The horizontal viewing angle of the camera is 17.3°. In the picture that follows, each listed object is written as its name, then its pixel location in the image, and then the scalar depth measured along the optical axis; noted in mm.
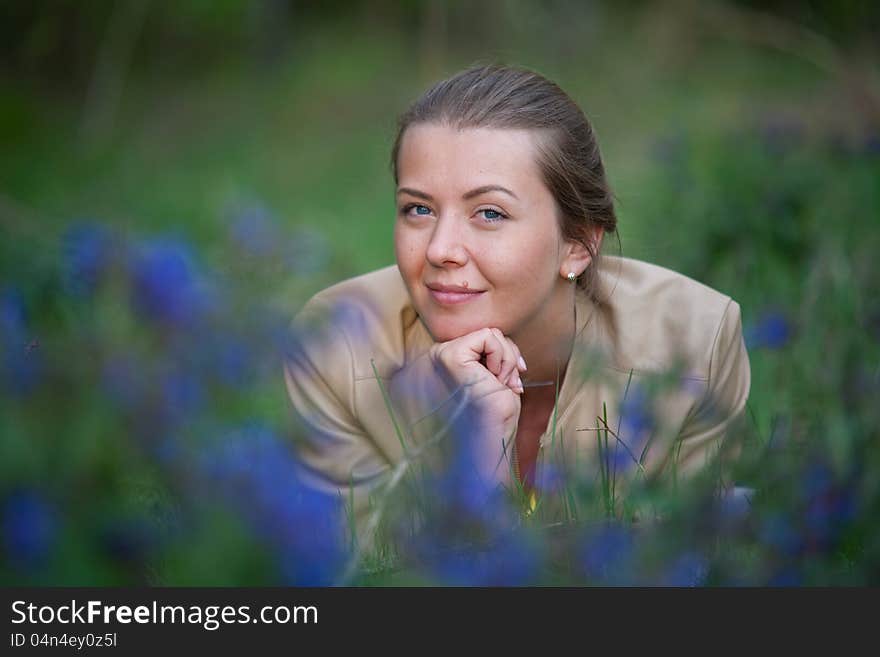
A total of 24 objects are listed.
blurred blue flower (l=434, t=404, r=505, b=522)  1816
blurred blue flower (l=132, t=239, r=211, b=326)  1947
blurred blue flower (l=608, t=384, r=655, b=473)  2144
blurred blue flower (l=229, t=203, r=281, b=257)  2503
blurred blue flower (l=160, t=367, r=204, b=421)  1549
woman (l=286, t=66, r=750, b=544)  2251
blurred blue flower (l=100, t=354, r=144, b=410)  1505
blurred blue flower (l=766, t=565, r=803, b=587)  1876
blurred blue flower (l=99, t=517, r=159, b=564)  1350
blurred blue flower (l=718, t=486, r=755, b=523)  1877
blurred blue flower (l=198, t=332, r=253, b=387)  1852
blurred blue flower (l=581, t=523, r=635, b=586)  1876
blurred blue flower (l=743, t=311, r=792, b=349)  2499
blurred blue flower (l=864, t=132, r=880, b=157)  3490
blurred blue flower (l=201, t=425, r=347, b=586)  1326
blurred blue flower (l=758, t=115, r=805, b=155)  3443
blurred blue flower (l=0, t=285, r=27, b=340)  1836
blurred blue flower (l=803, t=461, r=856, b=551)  1920
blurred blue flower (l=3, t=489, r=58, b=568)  1327
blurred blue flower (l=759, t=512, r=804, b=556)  1900
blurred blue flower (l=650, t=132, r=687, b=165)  3361
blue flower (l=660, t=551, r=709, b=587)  1851
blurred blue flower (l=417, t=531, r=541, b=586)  1800
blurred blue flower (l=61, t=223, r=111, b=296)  2231
